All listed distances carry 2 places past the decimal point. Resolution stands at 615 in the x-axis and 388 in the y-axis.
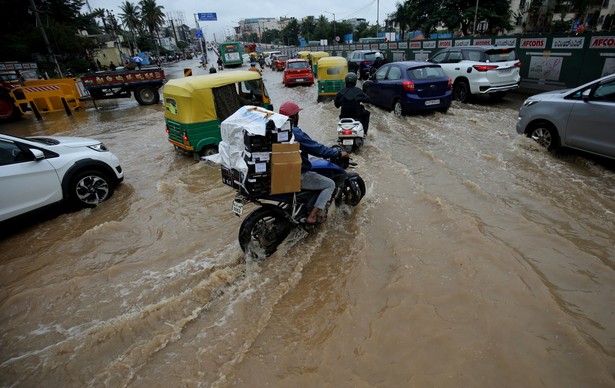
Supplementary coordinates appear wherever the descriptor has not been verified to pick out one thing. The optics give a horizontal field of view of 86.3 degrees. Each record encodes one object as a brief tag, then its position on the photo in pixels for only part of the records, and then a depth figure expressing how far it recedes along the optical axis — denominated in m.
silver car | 5.46
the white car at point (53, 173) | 4.78
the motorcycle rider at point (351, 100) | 7.24
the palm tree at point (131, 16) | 70.19
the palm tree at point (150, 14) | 73.24
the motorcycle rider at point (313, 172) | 3.88
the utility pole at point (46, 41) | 21.90
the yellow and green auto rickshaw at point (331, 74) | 13.53
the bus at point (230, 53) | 39.00
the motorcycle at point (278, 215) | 3.87
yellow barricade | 14.56
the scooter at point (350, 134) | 7.25
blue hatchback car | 9.84
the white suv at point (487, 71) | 10.81
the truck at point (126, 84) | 15.88
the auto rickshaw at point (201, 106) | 6.95
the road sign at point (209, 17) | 50.62
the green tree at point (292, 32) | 93.50
